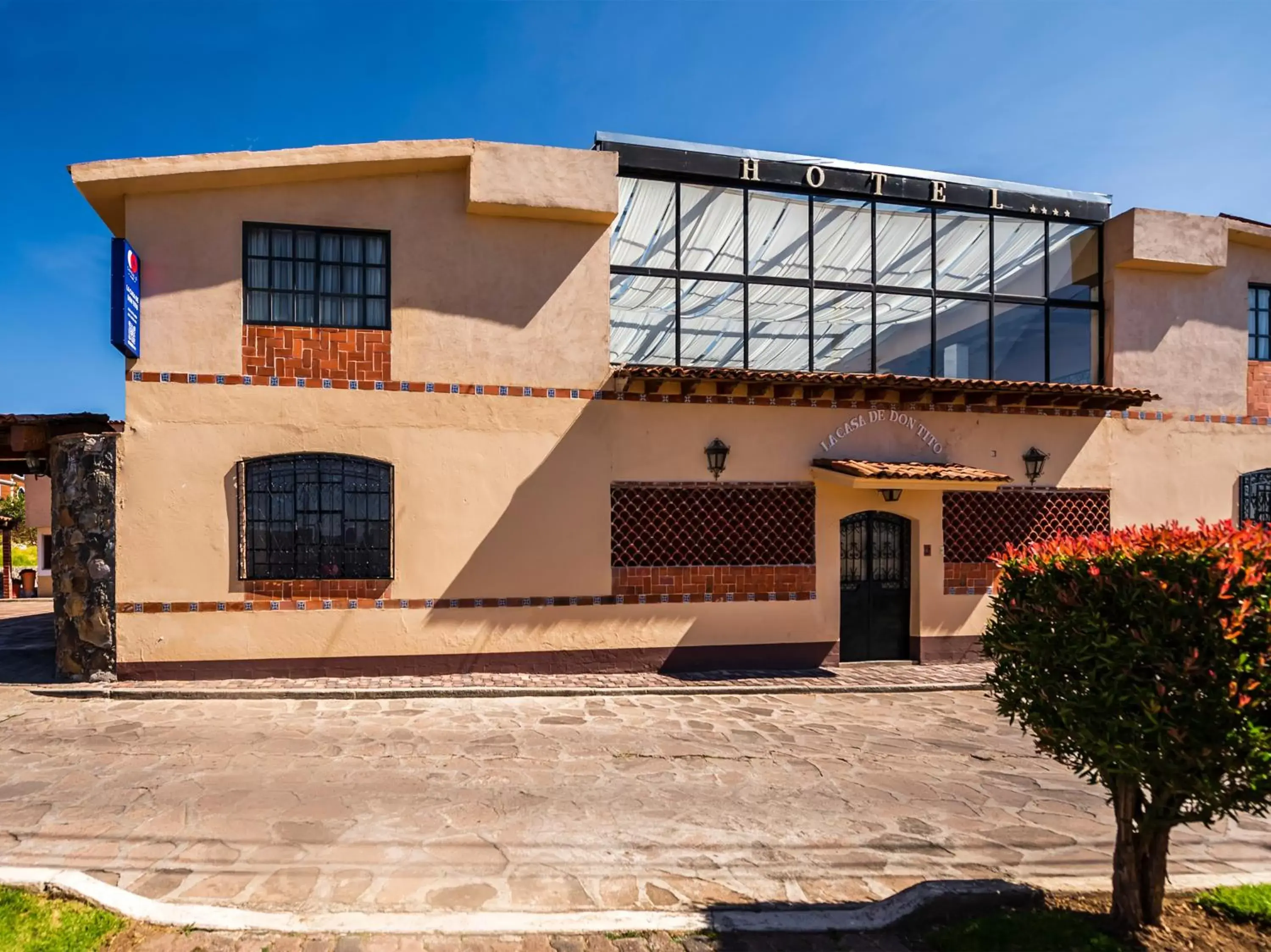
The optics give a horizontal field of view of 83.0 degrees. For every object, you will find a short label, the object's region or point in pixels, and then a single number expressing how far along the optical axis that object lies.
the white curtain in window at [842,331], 11.70
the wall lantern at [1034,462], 11.51
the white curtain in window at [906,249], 11.57
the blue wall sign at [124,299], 8.50
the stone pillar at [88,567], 8.96
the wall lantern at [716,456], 10.35
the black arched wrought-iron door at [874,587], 11.08
